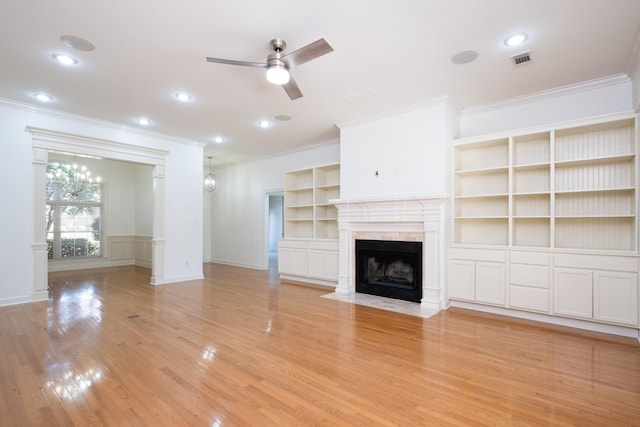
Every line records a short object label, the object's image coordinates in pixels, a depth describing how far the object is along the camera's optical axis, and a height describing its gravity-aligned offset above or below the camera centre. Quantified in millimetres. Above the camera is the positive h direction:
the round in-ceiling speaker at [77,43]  3012 +1703
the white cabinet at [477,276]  4141 -882
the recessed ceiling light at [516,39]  2943 +1691
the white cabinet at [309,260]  5945 -971
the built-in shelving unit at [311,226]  6082 -284
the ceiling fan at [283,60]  2648 +1397
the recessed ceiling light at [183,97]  4312 +1659
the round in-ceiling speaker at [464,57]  3240 +1685
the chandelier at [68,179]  7938 +902
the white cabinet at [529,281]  3828 -863
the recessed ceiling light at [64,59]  3326 +1698
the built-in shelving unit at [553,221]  3518 -113
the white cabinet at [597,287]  3352 -851
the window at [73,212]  8016 +31
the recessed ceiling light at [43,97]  4367 +1682
